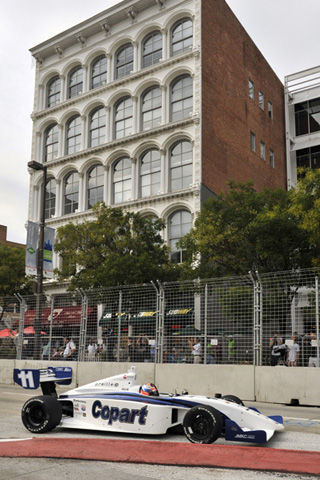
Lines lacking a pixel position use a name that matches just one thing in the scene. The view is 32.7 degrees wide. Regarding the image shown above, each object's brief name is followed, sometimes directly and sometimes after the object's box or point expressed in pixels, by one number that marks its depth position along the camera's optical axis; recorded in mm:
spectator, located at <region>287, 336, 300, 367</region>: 14344
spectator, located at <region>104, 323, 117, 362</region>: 17547
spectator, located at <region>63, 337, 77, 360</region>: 18734
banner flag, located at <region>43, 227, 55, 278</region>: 23906
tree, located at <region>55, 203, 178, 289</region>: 25922
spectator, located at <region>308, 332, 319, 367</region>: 13916
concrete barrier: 14117
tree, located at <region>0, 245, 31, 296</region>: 34781
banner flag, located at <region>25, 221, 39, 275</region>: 23438
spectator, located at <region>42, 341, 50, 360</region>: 19562
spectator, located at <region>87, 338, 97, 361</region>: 18266
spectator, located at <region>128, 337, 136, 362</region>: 17297
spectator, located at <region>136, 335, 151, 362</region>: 17047
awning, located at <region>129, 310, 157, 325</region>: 16922
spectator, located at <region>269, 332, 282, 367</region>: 14543
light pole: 19734
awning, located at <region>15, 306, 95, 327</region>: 18750
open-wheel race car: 7973
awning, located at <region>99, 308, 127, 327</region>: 17328
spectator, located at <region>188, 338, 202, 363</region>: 15930
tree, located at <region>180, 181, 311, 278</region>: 21484
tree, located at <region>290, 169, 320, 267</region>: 19328
